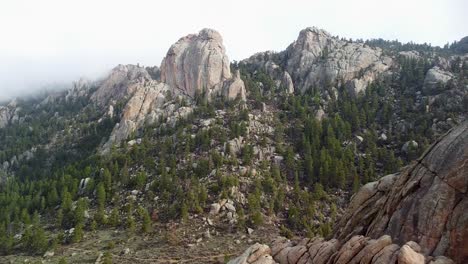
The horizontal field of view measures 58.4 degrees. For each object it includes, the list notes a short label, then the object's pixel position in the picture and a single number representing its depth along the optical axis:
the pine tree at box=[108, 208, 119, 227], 100.94
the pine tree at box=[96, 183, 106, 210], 110.14
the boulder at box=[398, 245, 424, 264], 27.17
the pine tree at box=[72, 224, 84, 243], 93.69
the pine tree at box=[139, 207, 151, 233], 94.81
